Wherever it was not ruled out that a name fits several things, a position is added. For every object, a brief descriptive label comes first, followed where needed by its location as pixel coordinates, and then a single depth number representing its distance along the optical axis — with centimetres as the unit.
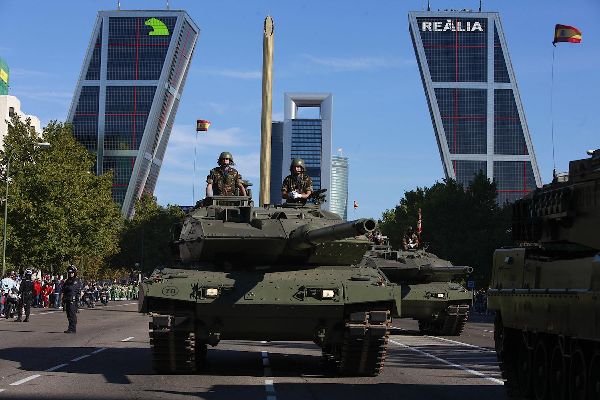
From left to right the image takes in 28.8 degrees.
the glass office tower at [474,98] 18662
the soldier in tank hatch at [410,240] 3562
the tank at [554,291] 1088
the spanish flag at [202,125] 10081
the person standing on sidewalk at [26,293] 3841
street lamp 5460
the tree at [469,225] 8075
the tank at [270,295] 1689
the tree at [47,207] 6094
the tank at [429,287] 3048
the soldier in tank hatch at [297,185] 1983
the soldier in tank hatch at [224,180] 2038
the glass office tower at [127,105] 19725
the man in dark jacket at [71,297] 2998
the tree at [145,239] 12700
